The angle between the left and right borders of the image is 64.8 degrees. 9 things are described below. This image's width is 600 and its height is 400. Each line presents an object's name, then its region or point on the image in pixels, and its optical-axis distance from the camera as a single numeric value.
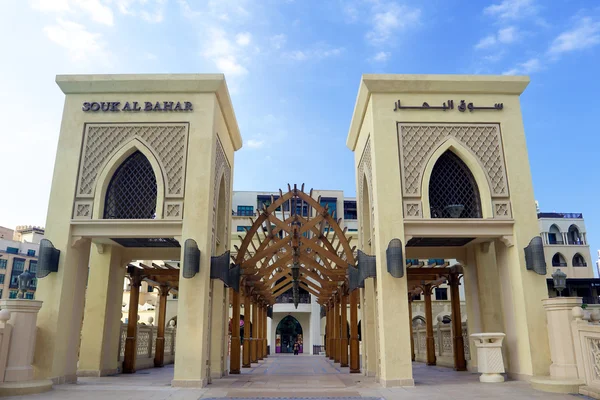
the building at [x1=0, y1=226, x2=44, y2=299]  42.78
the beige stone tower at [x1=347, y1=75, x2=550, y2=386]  9.71
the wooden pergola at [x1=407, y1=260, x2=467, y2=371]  13.97
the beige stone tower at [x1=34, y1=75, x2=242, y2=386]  9.64
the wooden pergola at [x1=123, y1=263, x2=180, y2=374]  13.64
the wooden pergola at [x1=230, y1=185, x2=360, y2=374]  12.48
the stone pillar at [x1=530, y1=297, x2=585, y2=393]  8.17
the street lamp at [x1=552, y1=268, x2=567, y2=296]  9.64
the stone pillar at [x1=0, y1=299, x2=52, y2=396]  8.56
